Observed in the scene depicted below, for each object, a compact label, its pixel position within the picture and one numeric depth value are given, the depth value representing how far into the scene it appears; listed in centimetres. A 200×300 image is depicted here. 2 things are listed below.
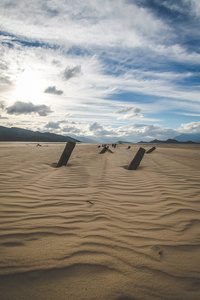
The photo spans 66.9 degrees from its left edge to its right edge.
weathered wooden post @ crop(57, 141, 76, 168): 661
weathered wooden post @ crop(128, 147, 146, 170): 650
